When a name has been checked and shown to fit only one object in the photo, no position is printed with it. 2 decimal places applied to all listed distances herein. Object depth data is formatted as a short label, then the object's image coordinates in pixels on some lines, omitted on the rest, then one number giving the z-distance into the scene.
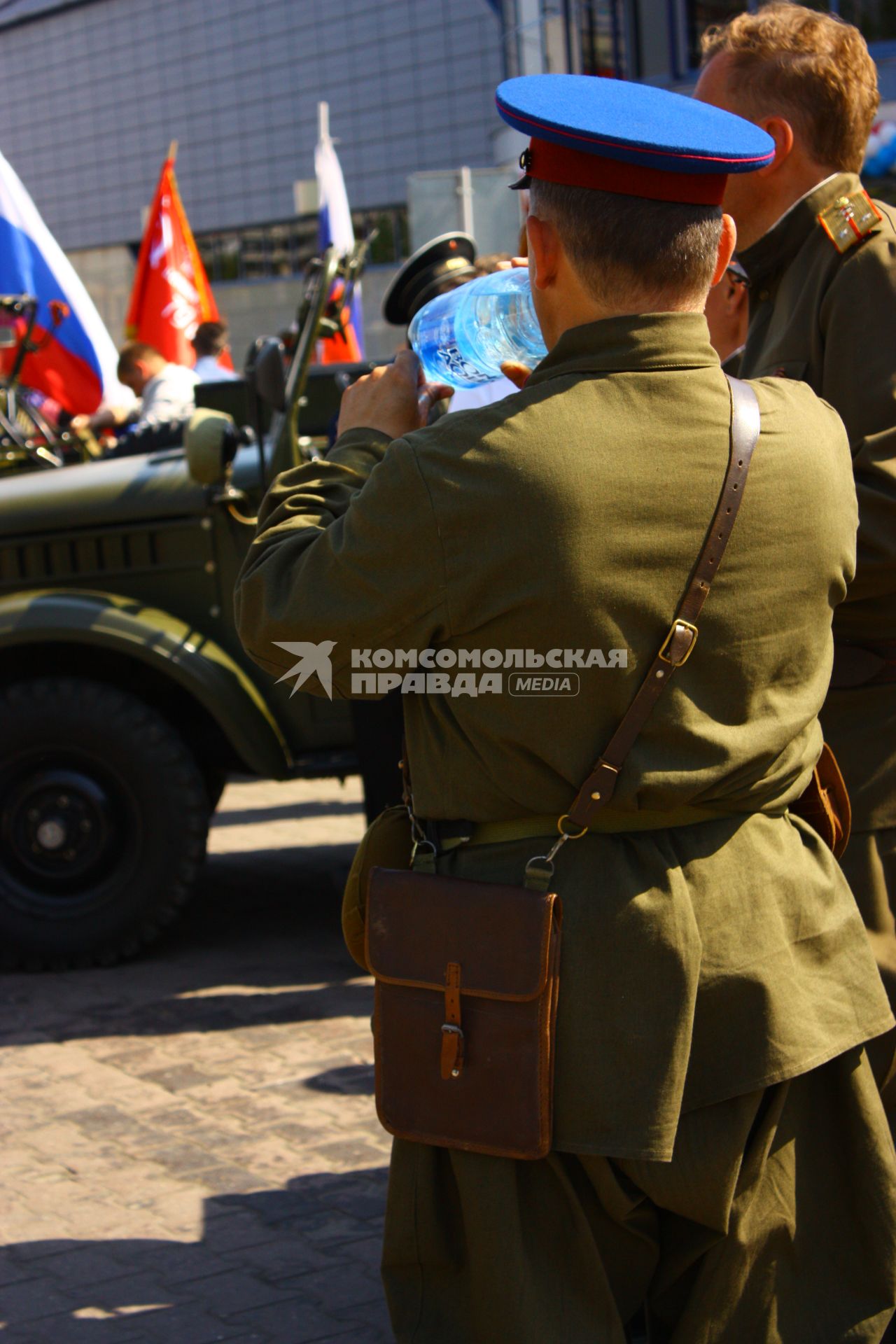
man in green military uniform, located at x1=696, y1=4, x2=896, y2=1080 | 4.90
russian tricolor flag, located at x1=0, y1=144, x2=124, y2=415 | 18.89
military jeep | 9.98
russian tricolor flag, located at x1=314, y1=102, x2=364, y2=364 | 21.17
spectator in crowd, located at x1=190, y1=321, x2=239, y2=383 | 19.39
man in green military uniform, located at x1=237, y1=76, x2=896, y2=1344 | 3.56
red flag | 22.70
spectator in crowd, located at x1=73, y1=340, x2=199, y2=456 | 17.84
